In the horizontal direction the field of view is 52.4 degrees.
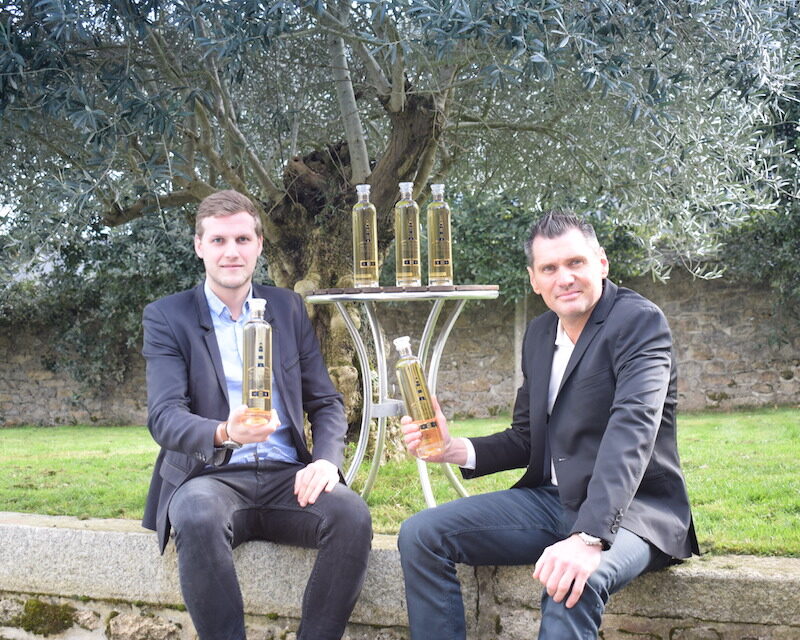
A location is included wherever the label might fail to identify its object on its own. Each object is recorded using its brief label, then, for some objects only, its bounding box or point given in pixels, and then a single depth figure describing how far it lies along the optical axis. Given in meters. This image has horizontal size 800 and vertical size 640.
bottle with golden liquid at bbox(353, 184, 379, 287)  3.71
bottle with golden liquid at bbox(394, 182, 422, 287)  3.63
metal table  3.57
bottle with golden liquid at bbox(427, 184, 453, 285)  3.61
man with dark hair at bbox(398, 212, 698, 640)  2.31
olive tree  3.62
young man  2.75
